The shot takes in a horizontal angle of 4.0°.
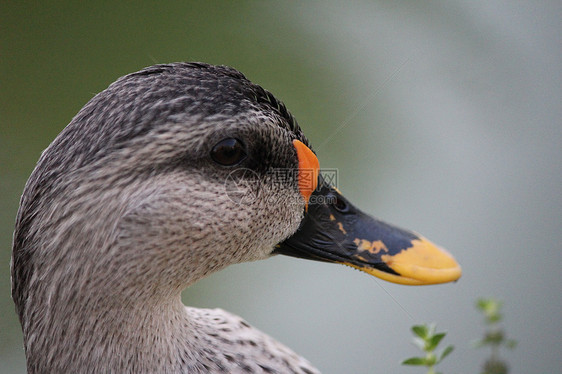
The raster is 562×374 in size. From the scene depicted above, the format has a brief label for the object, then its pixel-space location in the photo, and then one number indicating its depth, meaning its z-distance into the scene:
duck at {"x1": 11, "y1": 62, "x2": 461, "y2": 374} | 2.51
